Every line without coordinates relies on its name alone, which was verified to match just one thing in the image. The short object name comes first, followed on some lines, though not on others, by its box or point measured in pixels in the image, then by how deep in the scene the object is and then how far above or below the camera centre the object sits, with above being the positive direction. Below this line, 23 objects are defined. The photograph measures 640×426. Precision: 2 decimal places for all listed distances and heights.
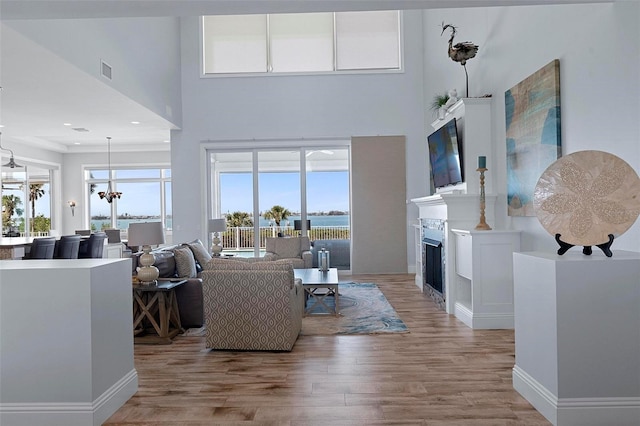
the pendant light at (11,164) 8.81 +1.08
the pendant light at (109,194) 11.27 +0.57
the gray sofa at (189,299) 4.70 -0.91
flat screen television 5.51 +0.75
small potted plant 5.97 +1.48
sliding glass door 8.84 +0.41
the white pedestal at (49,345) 2.52 -0.75
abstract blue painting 3.88 +0.74
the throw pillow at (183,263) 5.02 -0.56
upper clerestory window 8.70 +3.38
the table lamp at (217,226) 7.15 -0.20
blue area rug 4.51 -1.22
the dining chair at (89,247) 7.07 -0.50
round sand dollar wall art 2.53 +0.06
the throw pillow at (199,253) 5.71 -0.52
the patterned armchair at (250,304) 3.80 -0.80
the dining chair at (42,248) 5.83 -0.43
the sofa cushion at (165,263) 4.79 -0.54
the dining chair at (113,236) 9.62 -0.45
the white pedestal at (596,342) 2.45 -0.76
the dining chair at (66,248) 6.39 -0.46
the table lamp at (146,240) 4.25 -0.25
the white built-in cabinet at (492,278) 4.50 -0.72
